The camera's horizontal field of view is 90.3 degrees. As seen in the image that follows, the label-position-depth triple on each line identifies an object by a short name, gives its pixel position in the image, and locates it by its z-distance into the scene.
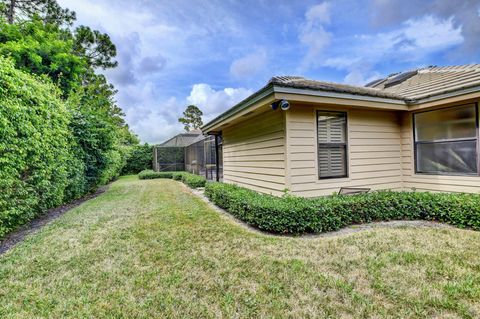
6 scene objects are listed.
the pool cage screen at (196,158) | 10.87
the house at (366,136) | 4.88
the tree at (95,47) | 17.12
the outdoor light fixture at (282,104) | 4.45
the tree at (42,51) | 11.88
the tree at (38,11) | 13.70
